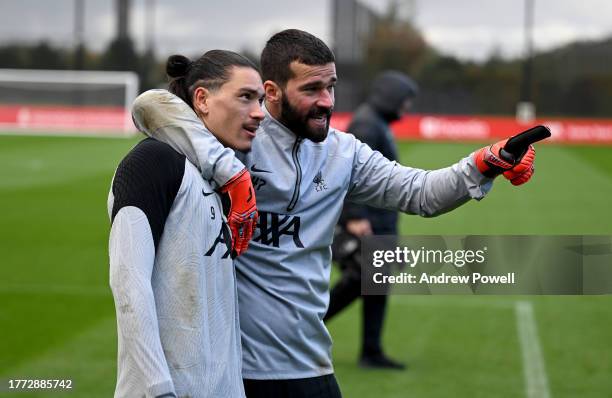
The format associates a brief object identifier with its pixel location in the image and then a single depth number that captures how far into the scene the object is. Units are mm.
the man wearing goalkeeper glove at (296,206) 3391
